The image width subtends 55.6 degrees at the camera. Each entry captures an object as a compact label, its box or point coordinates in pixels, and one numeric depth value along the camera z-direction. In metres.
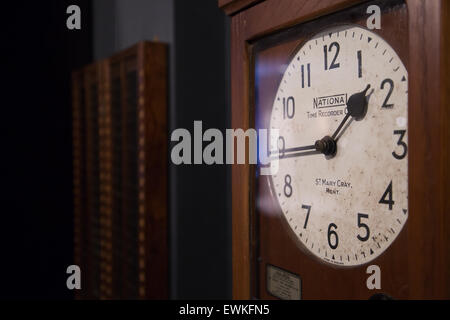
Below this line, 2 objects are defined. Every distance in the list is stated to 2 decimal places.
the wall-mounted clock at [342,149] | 0.60
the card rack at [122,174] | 1.84
